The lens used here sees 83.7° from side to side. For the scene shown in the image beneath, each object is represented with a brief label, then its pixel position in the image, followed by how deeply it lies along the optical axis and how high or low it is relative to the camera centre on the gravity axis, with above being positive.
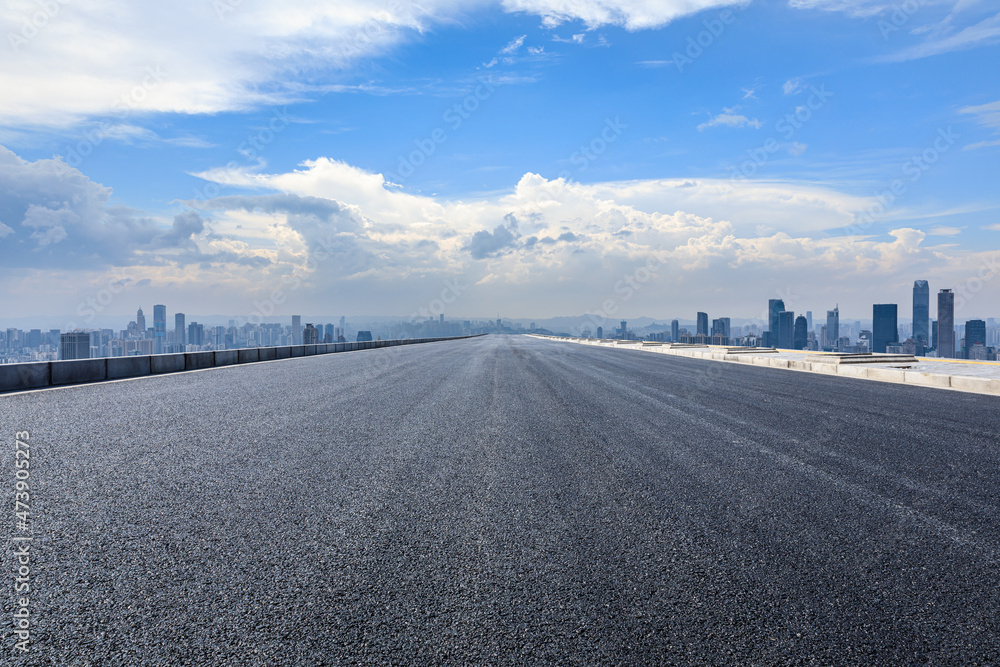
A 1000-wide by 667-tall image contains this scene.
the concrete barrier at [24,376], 13.45 -1.02
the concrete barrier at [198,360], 20.32 -0.99
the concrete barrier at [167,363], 18.17 -0.98
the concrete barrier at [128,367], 16.24 -0.98
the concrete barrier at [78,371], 14.43 -0.98
